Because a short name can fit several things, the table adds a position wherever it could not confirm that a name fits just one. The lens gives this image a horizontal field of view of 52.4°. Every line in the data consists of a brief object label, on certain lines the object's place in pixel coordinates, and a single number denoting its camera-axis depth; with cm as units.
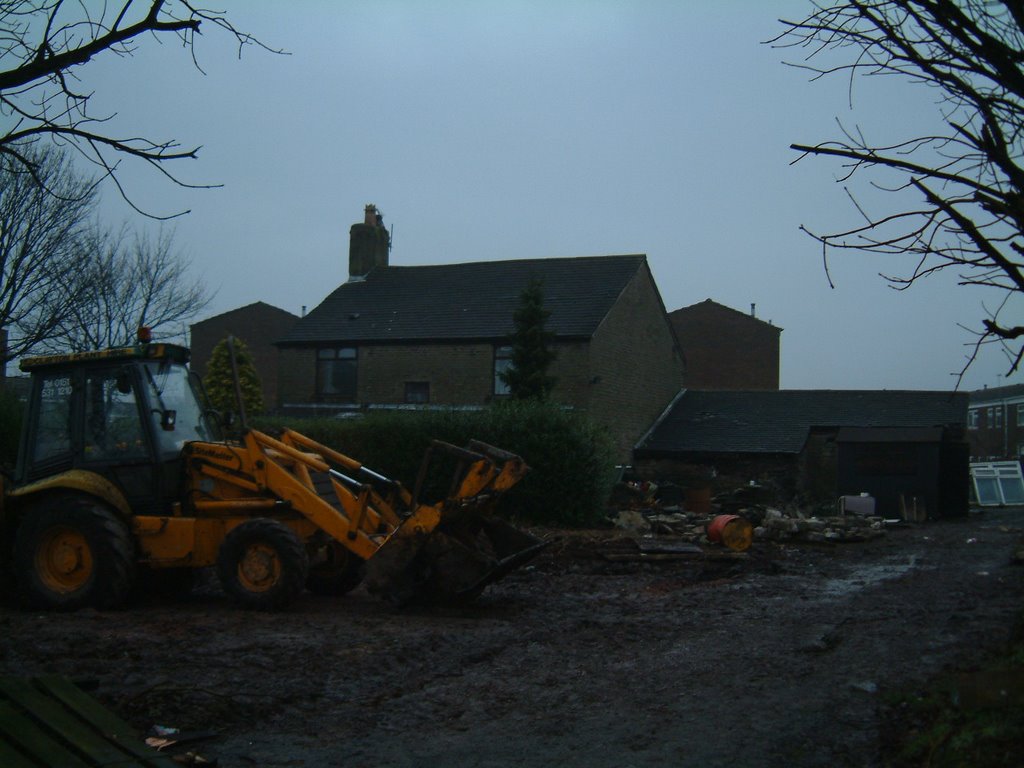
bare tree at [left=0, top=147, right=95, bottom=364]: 2284
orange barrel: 1742
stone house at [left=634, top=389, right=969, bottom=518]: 2986
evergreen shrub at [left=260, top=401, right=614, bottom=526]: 2228
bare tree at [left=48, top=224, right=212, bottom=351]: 2652
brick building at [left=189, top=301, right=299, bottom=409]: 5353
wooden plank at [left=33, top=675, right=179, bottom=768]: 537
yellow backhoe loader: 1022
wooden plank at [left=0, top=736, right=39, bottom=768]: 499
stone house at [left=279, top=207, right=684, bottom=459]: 3350
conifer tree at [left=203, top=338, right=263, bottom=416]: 3009
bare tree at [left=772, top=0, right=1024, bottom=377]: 401
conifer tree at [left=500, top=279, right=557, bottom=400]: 2928
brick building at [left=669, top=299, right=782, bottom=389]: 4831
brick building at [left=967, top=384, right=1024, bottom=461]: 6681
